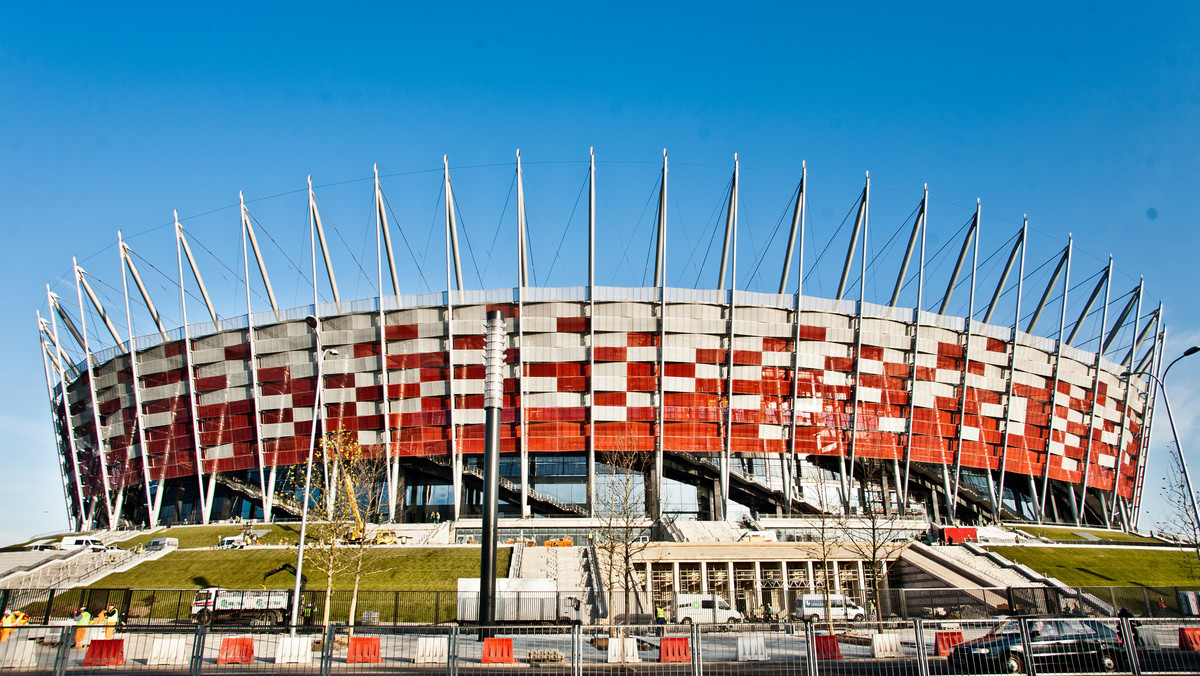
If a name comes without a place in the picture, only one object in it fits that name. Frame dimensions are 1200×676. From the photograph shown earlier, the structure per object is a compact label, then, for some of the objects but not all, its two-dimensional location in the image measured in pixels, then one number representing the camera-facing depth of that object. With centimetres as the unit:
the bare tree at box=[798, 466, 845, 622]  5378
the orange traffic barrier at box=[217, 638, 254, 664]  2449
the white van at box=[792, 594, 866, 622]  4278
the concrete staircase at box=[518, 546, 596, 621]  4490
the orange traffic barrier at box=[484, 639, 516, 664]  2460
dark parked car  1927
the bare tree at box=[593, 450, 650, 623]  5444
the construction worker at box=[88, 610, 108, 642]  2800
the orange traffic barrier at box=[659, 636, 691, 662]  2280
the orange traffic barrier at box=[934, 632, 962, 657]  2339
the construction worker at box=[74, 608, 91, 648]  2523
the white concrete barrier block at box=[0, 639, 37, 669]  2059
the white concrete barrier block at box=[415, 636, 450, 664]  2472
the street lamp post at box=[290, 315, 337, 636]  3266
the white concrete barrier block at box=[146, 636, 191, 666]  2481
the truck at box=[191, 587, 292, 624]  3791
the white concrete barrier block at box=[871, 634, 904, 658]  2720
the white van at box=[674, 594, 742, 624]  4134
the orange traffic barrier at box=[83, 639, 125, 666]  2281
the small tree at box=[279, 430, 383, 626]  4328
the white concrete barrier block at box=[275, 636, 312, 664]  2472
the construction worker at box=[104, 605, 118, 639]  2474
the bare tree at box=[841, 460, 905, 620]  5528
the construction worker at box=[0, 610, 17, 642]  2969
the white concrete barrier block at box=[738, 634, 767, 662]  2124
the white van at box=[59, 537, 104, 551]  6238
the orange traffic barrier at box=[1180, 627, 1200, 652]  2338
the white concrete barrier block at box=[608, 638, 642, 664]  2506
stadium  8175
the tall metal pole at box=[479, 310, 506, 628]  3497
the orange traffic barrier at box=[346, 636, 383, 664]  2425
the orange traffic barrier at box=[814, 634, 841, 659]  2464
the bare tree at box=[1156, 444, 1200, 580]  3956
